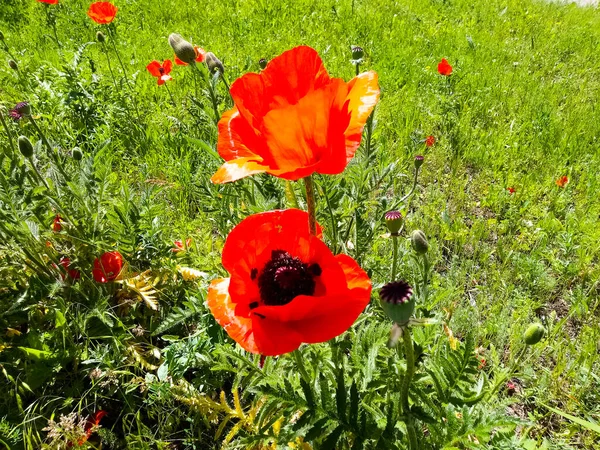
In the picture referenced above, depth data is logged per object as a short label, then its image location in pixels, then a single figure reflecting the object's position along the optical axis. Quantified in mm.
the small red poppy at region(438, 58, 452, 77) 1123
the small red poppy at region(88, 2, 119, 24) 1110
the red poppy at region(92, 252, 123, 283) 676
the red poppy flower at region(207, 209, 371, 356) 291
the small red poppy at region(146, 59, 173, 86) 1077
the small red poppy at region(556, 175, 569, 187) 1010
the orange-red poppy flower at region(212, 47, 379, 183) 288
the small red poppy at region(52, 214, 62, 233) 718
